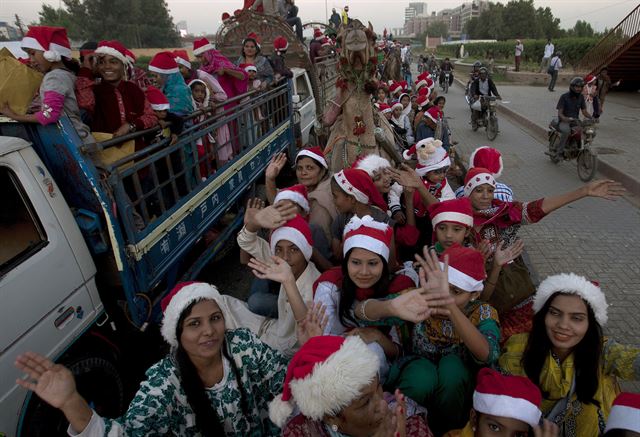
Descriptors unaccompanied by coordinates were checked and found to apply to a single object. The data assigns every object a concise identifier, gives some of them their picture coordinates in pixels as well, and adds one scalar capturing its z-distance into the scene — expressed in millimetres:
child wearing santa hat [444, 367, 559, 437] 1674
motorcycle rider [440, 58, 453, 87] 21203
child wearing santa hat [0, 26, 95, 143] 2615
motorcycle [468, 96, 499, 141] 11102
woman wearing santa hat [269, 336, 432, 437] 1461
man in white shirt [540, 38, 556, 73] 21469
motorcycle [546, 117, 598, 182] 7441
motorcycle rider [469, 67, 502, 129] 11406
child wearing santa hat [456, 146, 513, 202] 3854
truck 2234
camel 4391
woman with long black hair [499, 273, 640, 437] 1998
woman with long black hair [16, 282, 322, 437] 1772
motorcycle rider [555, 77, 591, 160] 8070
